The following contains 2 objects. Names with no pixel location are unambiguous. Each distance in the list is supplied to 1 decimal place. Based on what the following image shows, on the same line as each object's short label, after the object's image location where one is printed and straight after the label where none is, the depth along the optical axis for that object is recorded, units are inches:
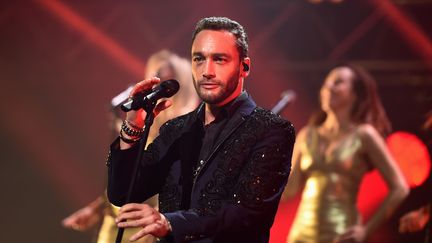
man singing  177.1
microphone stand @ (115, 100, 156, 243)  178.9
